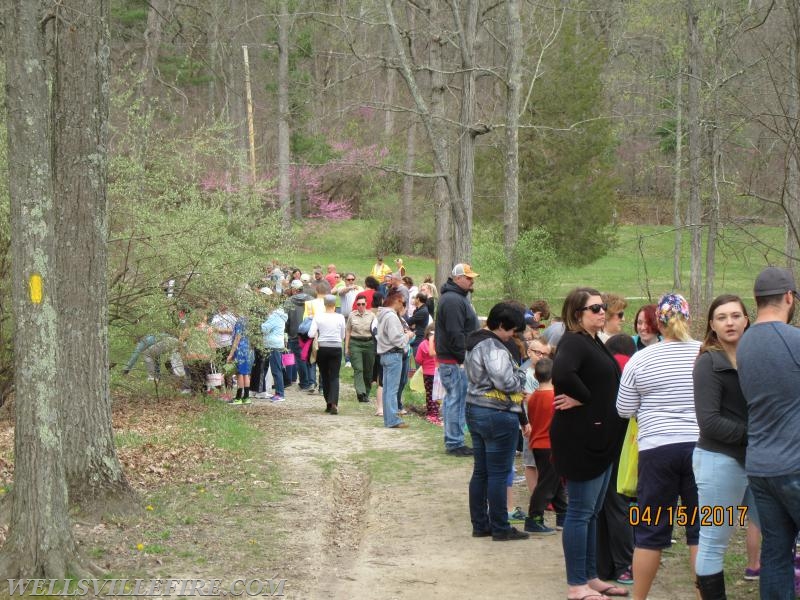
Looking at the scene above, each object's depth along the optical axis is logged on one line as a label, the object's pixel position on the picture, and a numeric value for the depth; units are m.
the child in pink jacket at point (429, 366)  14.66
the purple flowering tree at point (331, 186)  50.66
